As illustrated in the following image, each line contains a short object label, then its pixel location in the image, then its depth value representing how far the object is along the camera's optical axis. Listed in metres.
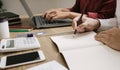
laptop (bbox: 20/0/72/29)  1.23
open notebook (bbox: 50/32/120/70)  0.67
